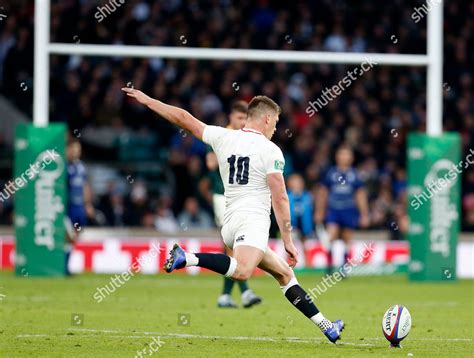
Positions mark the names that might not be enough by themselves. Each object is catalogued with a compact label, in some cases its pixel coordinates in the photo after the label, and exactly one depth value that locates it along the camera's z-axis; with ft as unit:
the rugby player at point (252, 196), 31.01
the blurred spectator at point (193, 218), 75.51
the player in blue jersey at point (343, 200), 65.05
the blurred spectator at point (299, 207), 68.85
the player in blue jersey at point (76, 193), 64.49
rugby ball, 31.22
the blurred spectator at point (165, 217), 75.31
